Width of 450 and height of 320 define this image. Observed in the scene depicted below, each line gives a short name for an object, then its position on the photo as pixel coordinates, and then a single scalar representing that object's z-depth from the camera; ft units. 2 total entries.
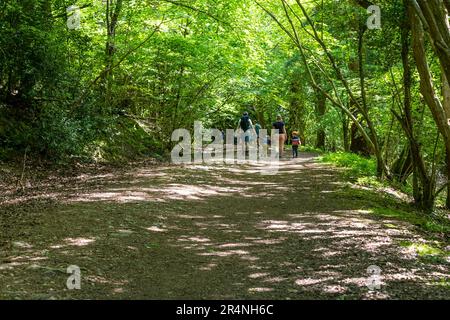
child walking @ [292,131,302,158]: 69.26
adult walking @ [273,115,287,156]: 64.18
